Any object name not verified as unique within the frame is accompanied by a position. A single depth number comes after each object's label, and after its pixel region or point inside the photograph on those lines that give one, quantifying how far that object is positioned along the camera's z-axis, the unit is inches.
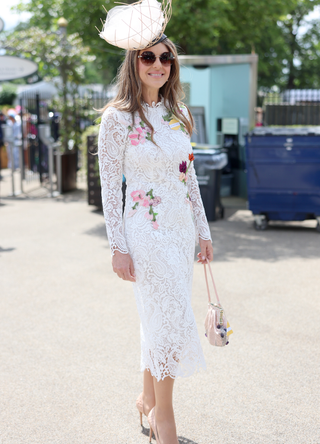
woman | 95.9
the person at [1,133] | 644.8
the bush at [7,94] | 1595.7
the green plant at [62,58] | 464.4
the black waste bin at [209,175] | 331.9
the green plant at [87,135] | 366.6
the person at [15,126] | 631.2
